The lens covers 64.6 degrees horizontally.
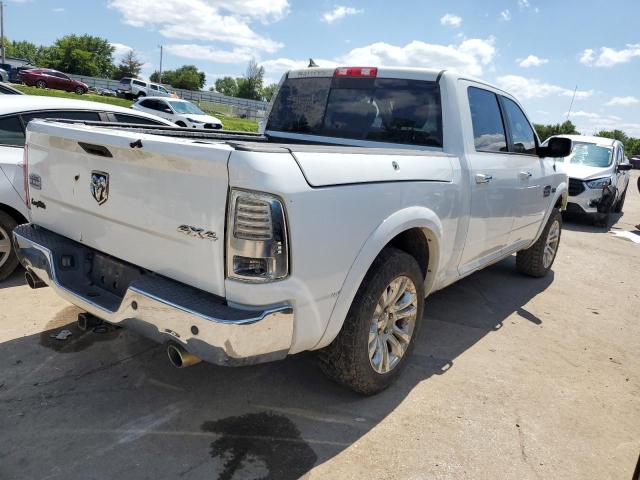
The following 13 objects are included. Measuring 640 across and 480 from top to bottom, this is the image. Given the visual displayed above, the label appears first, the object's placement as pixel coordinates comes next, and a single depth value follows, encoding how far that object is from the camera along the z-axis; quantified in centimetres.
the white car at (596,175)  986
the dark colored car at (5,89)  856
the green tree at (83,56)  7500
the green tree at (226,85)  13638
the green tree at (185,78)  9169
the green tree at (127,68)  8416
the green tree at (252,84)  10438
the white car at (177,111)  2075
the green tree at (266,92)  10978
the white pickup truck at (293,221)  210
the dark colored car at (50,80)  3819
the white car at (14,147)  425
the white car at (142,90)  4288
